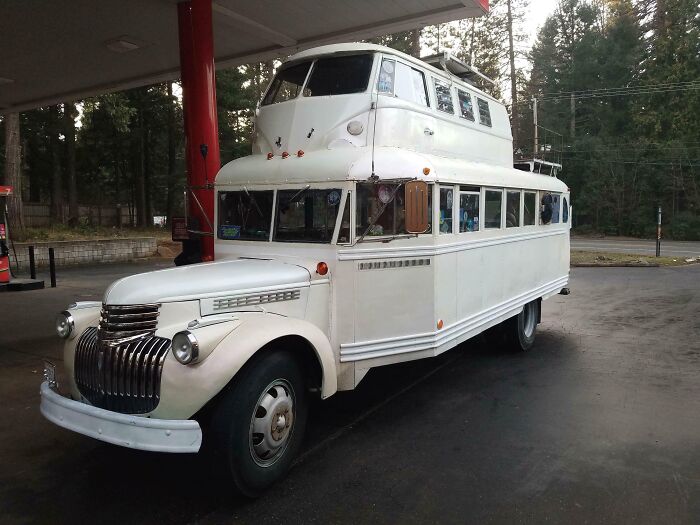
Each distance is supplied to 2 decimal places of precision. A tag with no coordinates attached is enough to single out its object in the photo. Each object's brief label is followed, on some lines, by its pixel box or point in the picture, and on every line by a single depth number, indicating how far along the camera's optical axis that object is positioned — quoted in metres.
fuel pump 12.80
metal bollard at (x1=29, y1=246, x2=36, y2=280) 13.22
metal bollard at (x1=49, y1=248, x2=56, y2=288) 13.26
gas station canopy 9.59
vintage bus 3.47
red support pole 8.41
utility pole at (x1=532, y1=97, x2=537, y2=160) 28.92
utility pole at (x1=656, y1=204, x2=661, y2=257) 24.22
